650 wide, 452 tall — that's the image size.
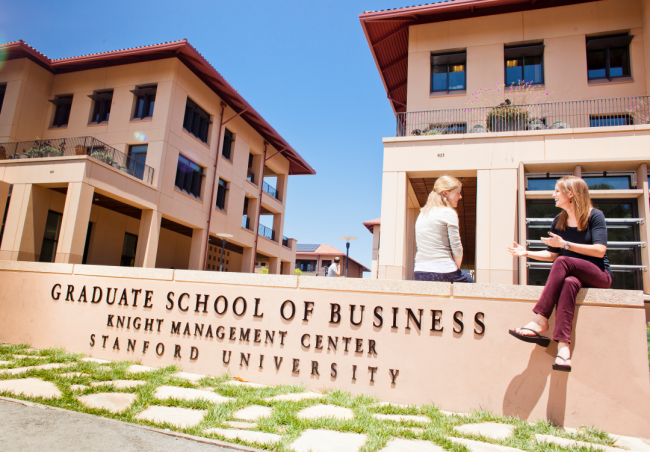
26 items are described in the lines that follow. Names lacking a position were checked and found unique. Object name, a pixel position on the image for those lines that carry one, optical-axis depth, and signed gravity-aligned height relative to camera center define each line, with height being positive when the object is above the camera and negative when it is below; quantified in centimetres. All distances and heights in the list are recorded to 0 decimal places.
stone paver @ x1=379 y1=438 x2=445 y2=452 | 301 -100
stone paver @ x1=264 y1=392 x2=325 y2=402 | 429 -102
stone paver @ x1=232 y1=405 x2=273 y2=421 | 361 -102
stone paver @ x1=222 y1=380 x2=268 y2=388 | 493 -104
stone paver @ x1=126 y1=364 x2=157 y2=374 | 532 -104
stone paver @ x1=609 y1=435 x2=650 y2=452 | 347 -101
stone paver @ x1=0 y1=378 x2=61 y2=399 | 394 -103
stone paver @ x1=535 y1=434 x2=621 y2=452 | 330 -99
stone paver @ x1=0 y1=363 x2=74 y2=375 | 484 -104
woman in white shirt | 470 +75
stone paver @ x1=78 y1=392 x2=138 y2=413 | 365 -102
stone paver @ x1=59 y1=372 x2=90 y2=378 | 469 -102
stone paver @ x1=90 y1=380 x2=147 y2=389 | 439 -102
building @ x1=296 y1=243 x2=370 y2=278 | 5353 +521
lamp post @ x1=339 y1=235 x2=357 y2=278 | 2217 +323
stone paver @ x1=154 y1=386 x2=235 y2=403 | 408 -102
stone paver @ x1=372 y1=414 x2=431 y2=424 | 376 -101
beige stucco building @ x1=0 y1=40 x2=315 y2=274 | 1541 +593
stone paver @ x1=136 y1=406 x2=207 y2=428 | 336 -102
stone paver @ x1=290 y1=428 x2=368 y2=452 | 296 -101
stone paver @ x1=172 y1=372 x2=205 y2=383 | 509 -104
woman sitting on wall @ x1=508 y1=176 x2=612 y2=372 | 395 +47
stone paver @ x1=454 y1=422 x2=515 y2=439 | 351 -100
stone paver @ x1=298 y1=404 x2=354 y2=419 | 376 -101
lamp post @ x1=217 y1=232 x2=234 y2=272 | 2185 +287
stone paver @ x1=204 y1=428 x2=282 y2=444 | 303 -101
